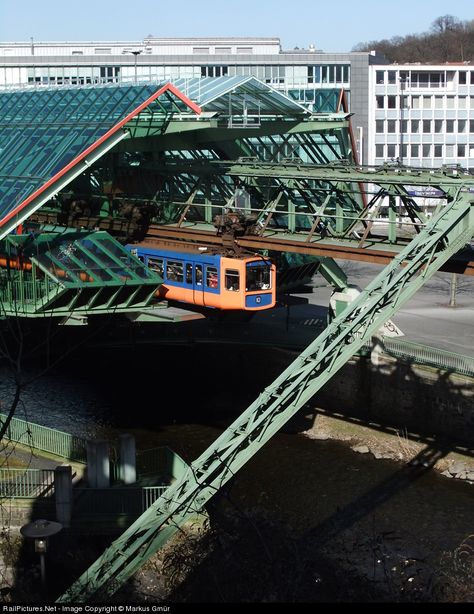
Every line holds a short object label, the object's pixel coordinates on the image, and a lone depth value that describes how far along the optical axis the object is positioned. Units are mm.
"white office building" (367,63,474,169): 110250
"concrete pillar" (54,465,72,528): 30562
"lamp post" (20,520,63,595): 27098
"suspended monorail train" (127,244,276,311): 42719
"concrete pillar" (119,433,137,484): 32719
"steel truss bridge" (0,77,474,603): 27531
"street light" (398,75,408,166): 106688
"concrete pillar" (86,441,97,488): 31562
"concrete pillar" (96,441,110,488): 31734
